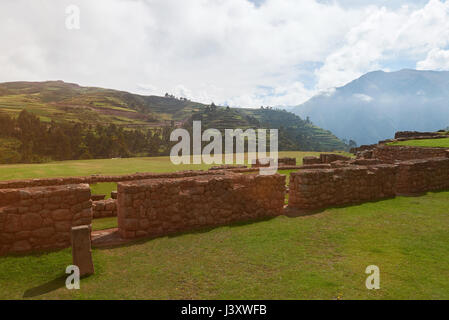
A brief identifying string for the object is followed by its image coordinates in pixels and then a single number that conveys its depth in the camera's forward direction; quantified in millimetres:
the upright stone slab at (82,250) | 5941
